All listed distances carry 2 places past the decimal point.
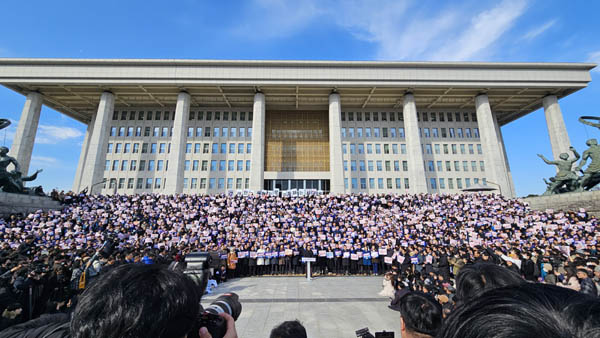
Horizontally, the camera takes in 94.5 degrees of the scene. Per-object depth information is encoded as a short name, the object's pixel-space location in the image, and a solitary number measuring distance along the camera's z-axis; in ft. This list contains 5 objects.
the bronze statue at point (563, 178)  81.97
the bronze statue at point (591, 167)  77.66
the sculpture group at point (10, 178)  73.67
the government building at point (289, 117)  134.10
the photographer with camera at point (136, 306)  3.83
